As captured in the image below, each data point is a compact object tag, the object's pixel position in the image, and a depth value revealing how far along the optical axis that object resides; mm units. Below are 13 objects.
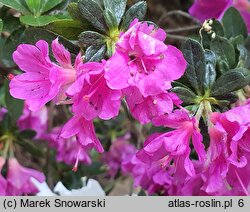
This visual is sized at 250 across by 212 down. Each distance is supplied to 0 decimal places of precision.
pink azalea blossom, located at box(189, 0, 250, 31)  562
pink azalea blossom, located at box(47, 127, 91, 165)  669
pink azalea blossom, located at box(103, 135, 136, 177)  731
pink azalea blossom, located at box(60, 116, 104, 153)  416
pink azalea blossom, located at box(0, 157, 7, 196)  511
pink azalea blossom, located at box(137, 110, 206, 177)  418
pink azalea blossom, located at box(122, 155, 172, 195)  543
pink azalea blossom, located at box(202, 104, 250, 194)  415
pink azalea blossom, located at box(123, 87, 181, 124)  395
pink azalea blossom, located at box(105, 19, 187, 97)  388
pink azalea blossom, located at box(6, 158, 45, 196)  537
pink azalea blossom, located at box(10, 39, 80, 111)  406
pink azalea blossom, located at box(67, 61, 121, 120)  393
